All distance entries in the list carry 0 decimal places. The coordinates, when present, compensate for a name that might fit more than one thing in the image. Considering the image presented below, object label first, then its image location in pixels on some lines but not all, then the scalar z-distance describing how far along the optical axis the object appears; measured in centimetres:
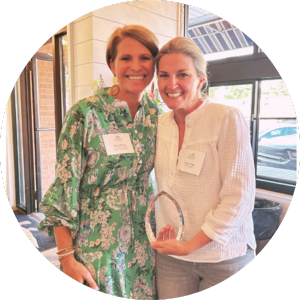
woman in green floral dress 92
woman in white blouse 89
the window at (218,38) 115
